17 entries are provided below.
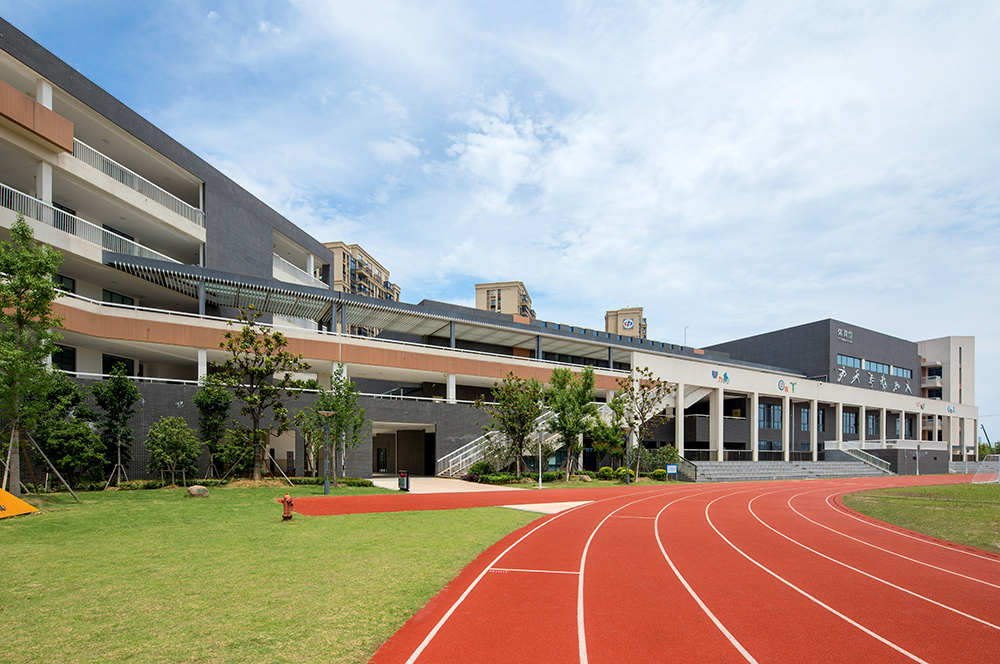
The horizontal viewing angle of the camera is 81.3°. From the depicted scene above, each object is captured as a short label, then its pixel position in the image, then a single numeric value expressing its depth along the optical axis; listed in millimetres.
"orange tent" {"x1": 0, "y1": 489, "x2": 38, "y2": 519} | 16030
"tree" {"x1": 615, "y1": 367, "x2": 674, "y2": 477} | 41875
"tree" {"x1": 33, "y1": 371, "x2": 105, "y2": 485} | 22797
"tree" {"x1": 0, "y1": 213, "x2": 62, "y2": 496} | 18625
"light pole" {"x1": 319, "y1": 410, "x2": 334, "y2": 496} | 26497
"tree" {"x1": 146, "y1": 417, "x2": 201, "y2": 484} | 25641
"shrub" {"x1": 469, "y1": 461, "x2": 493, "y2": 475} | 36594
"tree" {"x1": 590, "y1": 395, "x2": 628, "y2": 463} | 40531
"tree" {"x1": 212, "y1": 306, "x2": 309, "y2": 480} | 27938
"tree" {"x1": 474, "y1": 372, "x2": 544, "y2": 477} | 36188
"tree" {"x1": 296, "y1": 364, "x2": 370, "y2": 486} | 30594
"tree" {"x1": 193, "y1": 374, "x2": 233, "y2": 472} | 28266
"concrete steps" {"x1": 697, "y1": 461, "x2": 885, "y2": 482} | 45594
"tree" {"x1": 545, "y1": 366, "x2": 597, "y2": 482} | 38094
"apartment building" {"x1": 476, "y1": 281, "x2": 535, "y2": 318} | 128125
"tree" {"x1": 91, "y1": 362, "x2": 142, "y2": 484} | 25328
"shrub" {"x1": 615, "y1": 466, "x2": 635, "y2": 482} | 40500
